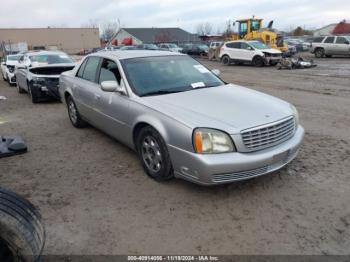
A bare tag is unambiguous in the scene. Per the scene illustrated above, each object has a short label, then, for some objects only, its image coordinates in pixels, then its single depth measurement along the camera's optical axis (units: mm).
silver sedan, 3430
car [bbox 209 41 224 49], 29606
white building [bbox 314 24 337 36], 78438
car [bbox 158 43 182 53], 37025
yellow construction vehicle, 24898
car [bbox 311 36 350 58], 25109
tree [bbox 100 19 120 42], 101312
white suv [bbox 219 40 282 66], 21141
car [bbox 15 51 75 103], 9422
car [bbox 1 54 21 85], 14342
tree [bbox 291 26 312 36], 74812
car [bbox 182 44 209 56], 35531
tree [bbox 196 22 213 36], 103000
